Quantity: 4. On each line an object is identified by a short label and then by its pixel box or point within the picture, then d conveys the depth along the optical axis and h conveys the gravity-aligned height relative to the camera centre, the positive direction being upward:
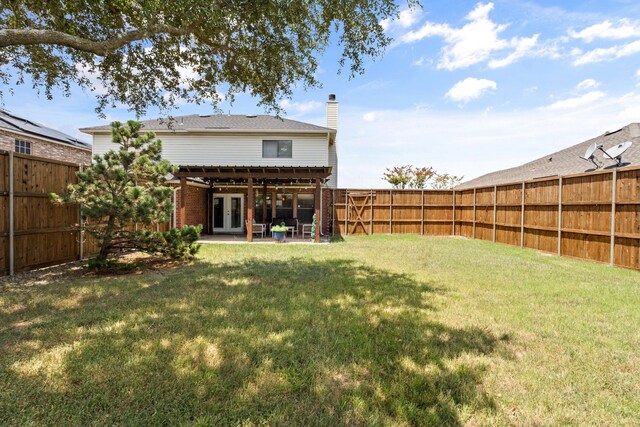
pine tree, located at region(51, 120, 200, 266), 6.49 +0.17
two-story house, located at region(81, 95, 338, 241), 12.73 +2.08
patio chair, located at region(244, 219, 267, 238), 14.11 -1.05
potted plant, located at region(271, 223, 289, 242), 12.75 -1.12
